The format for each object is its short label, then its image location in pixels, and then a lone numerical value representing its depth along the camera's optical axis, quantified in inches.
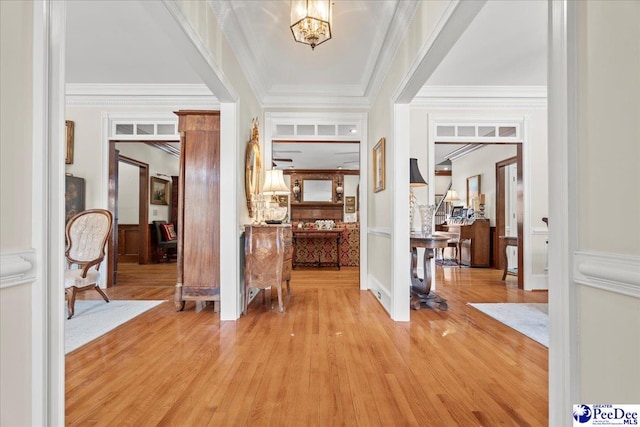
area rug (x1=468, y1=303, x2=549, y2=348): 107.4
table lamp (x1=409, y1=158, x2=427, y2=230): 145.5
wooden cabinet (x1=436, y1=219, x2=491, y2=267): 258.1
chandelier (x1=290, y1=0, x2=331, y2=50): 94.9
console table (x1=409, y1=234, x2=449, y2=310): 133.0
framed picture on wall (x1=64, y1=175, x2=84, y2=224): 173.9
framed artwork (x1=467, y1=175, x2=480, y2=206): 292.0
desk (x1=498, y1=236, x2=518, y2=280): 198.5
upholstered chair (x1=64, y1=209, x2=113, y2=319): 144.6
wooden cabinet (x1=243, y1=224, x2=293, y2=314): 131.5
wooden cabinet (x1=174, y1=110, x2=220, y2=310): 132.7
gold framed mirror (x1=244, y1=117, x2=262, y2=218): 144.9
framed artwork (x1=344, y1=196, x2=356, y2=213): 439.5
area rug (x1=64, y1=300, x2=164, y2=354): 103.7
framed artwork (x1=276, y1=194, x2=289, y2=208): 401.1
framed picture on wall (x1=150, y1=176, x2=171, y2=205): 293.0
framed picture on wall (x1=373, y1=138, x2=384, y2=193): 146.8
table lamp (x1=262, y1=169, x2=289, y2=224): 150.0
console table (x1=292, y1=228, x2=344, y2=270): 252.4
